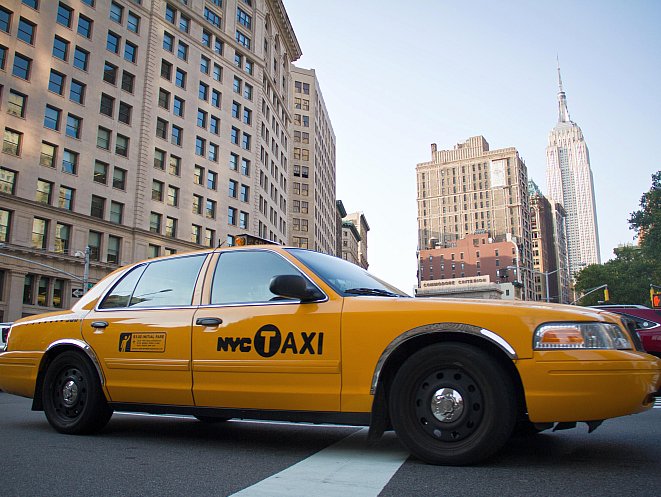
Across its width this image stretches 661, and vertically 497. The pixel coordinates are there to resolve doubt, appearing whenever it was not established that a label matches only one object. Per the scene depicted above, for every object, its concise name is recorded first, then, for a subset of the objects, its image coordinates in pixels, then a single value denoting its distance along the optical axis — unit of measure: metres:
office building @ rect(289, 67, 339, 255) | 79.56
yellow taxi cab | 3.39
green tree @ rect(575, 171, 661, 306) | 58.75
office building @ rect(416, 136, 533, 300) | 151.62
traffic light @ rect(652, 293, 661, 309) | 24.72
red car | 10.55
